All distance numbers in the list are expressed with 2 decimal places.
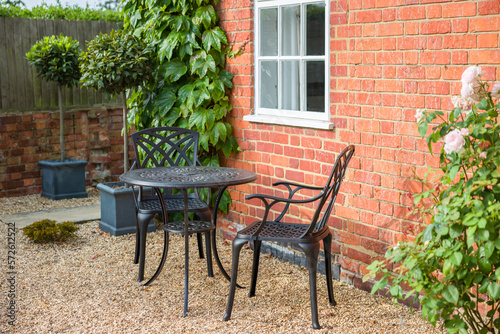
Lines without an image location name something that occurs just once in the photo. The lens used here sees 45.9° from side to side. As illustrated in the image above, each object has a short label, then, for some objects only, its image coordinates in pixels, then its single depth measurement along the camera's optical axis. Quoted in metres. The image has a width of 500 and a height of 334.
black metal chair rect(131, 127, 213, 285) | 4.36
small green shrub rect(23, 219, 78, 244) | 5.27
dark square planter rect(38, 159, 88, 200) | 7.25
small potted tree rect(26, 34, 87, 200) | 6.97
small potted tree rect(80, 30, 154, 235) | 5.47
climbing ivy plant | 5.15
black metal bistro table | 3.67
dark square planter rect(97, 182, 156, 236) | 5.55
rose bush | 2.45
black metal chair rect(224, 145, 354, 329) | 3.48
